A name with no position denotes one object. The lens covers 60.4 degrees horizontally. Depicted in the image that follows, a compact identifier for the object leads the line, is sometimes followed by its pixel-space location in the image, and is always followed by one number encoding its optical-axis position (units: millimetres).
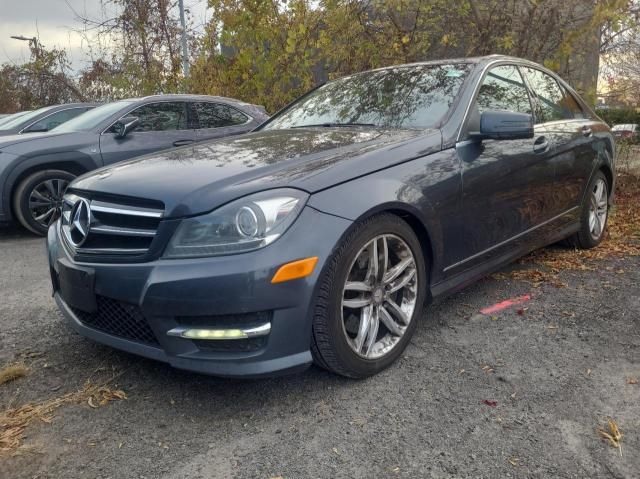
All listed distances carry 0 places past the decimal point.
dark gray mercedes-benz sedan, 2227
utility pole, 11672
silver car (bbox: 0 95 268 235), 5992
